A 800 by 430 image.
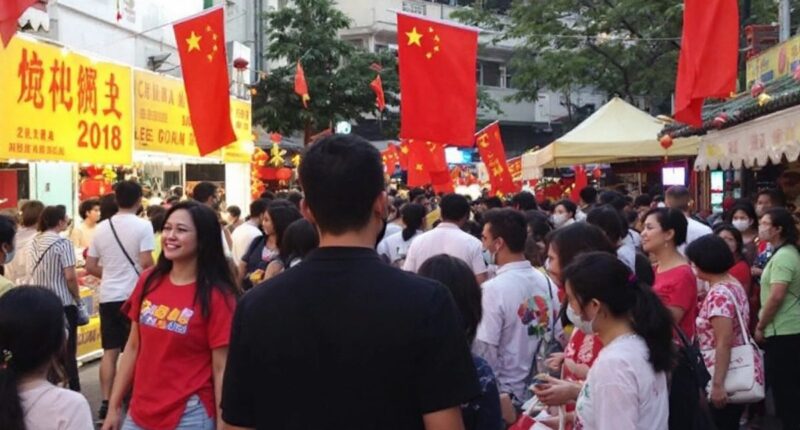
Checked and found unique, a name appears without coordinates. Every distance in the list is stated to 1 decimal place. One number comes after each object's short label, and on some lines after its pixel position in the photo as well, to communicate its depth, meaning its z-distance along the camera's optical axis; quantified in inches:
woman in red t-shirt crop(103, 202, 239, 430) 175.5
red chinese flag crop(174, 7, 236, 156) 392.8
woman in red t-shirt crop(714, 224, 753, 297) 294.4
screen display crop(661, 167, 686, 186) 756.6
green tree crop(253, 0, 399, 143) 1067.3
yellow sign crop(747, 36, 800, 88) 523.5
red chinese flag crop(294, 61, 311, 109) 821.9
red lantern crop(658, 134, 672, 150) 551.8
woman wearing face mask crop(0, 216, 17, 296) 223.3
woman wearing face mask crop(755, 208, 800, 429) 264.7
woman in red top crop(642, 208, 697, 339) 207.6
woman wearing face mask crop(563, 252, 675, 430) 134.6
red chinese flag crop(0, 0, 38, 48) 295.6
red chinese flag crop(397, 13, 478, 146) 400.8
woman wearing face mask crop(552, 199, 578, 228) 411.8
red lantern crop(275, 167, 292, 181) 869.2
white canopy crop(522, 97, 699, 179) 591.5
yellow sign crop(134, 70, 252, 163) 478.0
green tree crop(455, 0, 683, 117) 956.6
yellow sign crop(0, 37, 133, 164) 353.4
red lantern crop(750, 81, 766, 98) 431.8
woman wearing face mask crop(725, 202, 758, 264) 345.7
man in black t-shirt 94.3
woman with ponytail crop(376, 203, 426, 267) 360.8
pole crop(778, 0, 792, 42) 638.4
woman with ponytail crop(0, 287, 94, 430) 120.8
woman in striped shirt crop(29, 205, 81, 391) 313.3
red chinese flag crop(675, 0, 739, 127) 349.1
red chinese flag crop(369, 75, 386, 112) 918.4
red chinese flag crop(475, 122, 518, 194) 695.7
